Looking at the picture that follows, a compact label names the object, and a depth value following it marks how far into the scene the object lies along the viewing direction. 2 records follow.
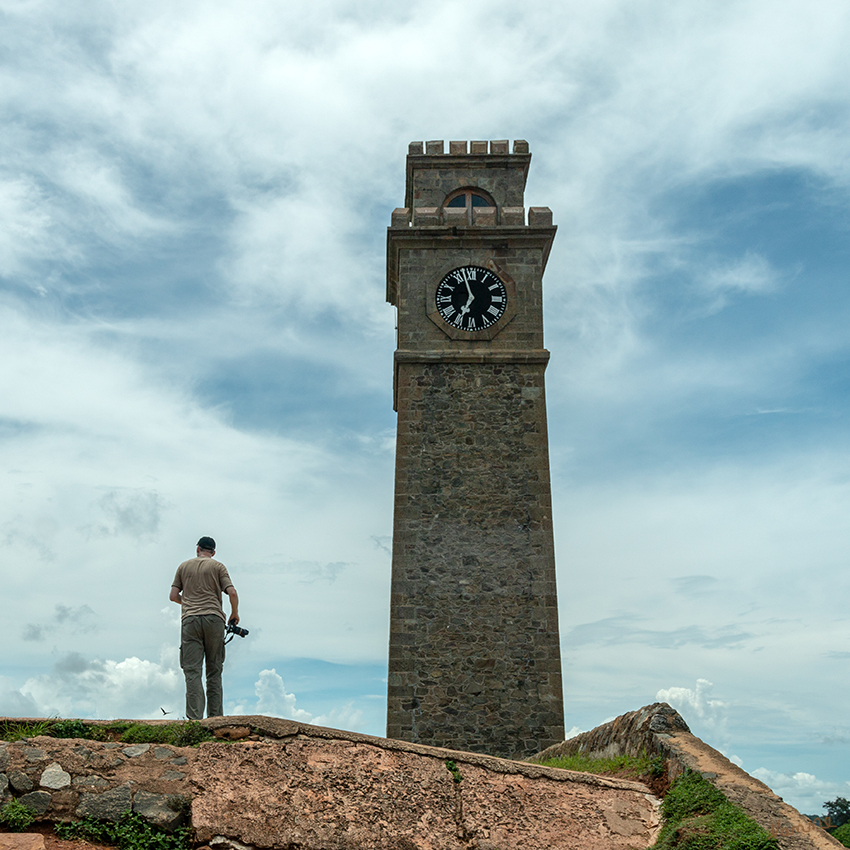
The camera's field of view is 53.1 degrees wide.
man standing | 8.86
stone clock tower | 16.89
